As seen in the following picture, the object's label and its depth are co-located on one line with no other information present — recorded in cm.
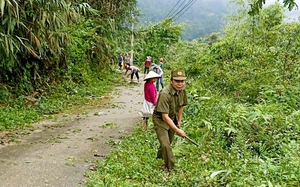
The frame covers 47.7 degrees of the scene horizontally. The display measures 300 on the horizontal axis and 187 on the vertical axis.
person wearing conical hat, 709
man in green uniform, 471
